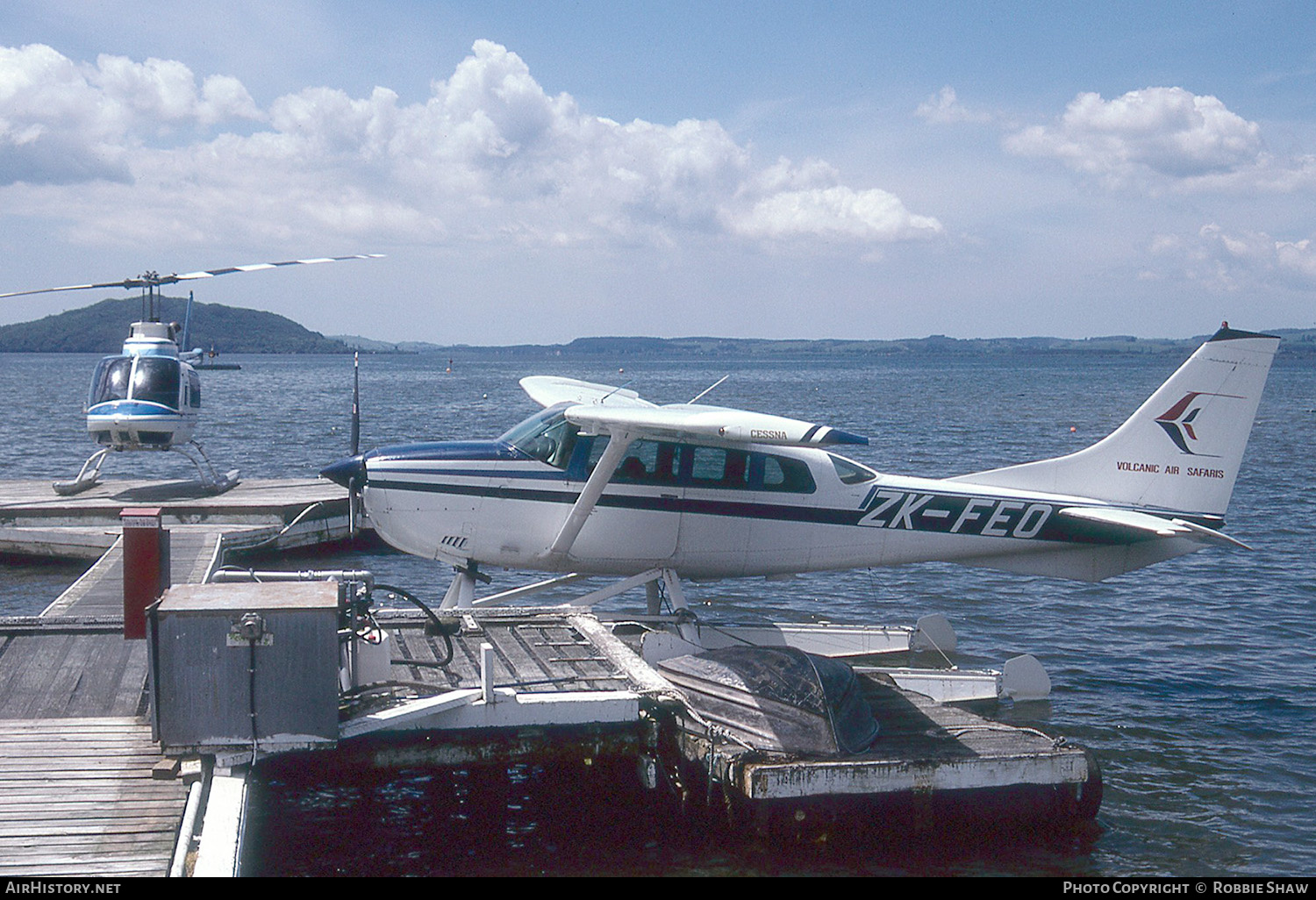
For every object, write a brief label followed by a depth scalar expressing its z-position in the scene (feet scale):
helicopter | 60.13
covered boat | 26.03
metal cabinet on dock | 22.26
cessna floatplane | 34.42
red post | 27.66
